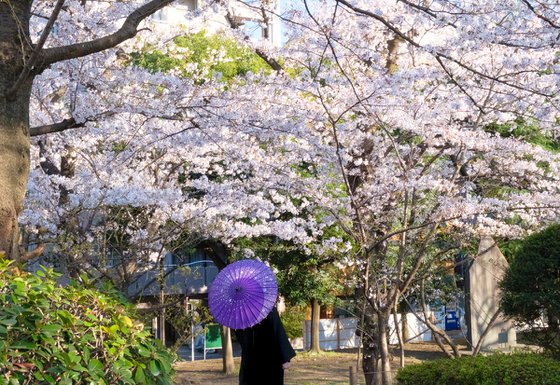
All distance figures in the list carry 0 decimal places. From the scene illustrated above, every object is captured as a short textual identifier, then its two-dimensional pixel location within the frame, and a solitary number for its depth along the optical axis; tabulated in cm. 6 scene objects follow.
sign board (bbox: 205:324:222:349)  2323
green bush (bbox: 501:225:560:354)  703
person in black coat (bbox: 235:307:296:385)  620
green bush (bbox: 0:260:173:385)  342
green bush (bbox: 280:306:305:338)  2338
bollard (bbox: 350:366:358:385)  880
